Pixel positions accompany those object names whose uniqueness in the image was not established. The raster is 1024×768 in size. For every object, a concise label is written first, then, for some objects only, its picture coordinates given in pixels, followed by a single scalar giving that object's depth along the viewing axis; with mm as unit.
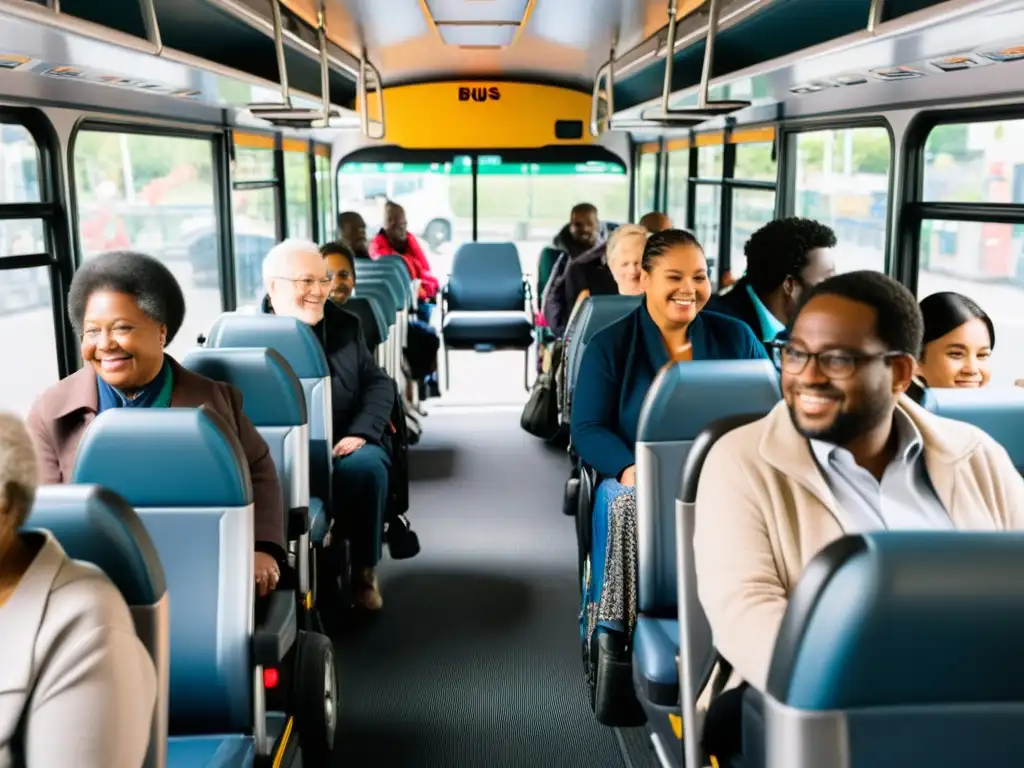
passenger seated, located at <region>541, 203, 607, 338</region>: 7125
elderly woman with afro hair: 2453
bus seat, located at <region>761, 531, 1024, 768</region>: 1149
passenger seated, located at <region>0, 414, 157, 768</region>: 1357
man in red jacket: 9156
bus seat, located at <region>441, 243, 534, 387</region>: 9648
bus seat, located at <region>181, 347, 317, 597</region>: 3154
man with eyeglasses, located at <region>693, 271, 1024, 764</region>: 1687
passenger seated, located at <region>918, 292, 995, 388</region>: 2736
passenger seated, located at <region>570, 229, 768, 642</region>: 3072
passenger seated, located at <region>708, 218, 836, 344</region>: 3373
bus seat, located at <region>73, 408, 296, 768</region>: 2174
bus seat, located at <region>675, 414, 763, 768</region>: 2102
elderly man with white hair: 4215
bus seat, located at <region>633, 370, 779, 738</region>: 2580
